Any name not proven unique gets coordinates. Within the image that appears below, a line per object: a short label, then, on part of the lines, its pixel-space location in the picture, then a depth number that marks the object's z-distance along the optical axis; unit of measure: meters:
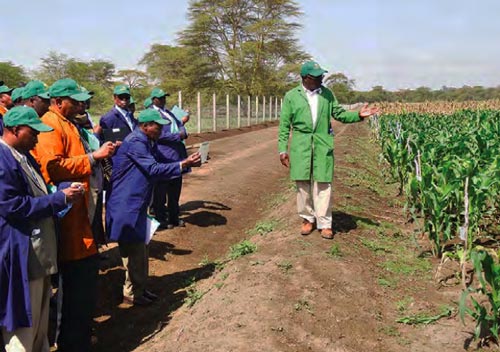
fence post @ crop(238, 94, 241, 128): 28.55
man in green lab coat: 5.48
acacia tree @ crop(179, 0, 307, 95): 42.00
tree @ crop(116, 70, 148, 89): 48.06
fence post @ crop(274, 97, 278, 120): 41.10
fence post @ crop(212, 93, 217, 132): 23.22
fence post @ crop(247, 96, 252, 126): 30.48
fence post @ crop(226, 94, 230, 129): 25.20
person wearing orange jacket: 3.62
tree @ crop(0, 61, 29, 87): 31.05
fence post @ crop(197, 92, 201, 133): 20.19
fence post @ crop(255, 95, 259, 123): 33.43
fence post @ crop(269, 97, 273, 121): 38.06
